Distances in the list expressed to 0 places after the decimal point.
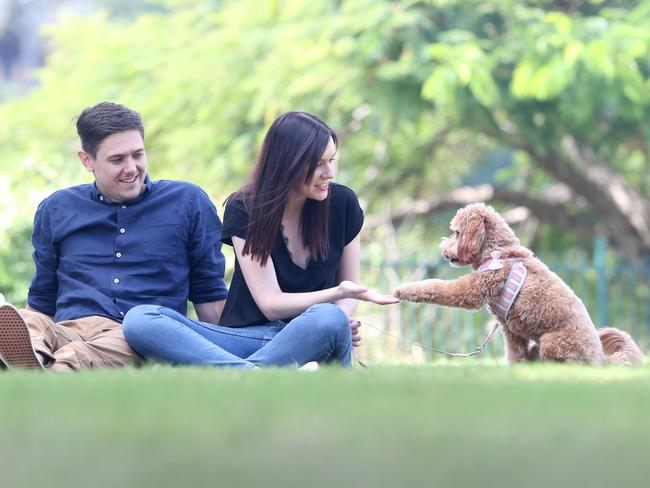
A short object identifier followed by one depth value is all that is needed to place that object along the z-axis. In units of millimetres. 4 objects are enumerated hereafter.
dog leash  11309
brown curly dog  10539
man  11992
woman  10773
